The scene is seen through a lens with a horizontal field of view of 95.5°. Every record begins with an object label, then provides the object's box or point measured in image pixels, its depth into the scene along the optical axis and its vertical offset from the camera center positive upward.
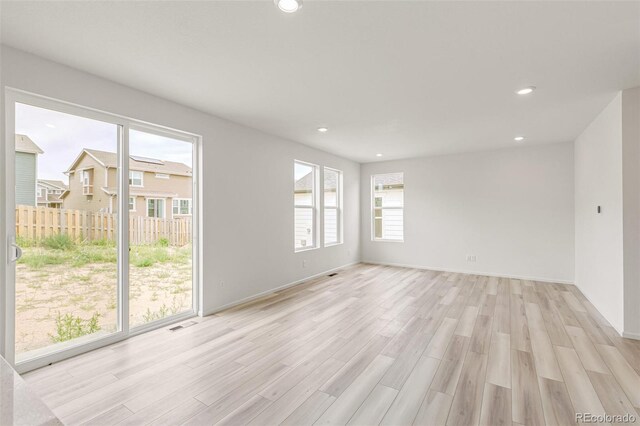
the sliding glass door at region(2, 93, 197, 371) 2.39 -0.15
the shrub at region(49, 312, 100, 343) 2.61 -1.06
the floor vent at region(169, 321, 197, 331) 3.27 -1.29
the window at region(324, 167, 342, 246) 6.38 +0.17
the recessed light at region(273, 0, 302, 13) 1.75 +1.28
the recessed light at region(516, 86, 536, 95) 2.97 +1.28
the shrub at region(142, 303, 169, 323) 3.24 -1.15
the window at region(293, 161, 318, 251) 5.53 +0.18
